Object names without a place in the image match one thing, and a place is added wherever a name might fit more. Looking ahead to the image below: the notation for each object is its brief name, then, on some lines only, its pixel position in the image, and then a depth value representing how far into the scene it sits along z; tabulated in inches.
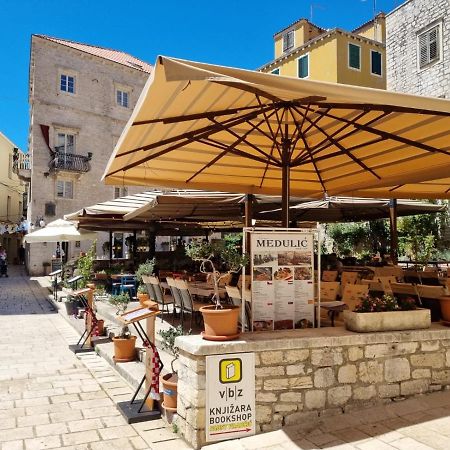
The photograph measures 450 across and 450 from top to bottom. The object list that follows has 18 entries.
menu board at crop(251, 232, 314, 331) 171.2
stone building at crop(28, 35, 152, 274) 1016.2
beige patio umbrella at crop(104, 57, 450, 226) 125.0
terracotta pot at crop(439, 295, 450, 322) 180.5
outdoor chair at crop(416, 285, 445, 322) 195.2
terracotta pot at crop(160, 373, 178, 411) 168.1
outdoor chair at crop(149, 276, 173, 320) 301.6
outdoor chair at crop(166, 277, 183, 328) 267.0
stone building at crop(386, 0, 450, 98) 741.3
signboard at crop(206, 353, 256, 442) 147.9
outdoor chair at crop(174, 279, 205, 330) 251.4
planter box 166.4
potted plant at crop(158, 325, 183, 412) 168.3
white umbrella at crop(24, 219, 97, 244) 517.0
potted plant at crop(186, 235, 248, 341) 152.5
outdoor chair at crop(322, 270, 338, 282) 312.2
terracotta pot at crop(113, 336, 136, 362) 251.8
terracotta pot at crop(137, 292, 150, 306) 301.6
